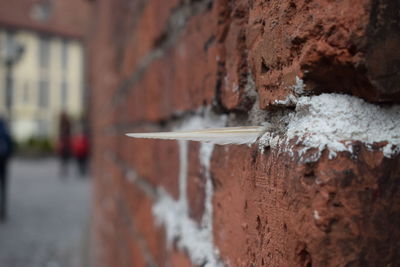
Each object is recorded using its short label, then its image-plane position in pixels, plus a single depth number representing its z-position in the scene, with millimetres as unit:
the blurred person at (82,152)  11523
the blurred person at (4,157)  5918
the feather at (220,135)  481
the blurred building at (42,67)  27172
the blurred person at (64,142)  11961
